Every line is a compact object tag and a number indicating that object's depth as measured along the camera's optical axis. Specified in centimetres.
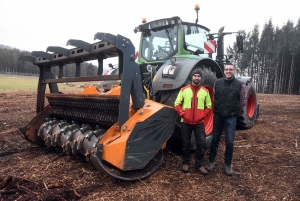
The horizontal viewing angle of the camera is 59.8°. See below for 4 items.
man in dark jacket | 353
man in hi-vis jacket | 347
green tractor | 378
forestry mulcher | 304
